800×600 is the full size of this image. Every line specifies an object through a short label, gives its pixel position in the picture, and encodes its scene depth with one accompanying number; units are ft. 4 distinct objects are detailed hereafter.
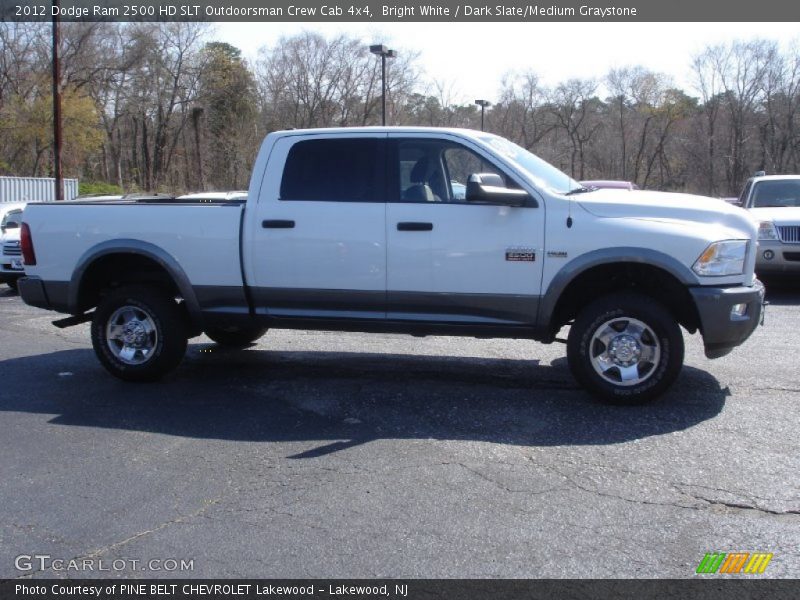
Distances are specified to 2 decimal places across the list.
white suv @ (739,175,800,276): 37.29
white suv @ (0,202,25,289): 45.73
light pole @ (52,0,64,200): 71.41
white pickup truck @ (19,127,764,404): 19.25
